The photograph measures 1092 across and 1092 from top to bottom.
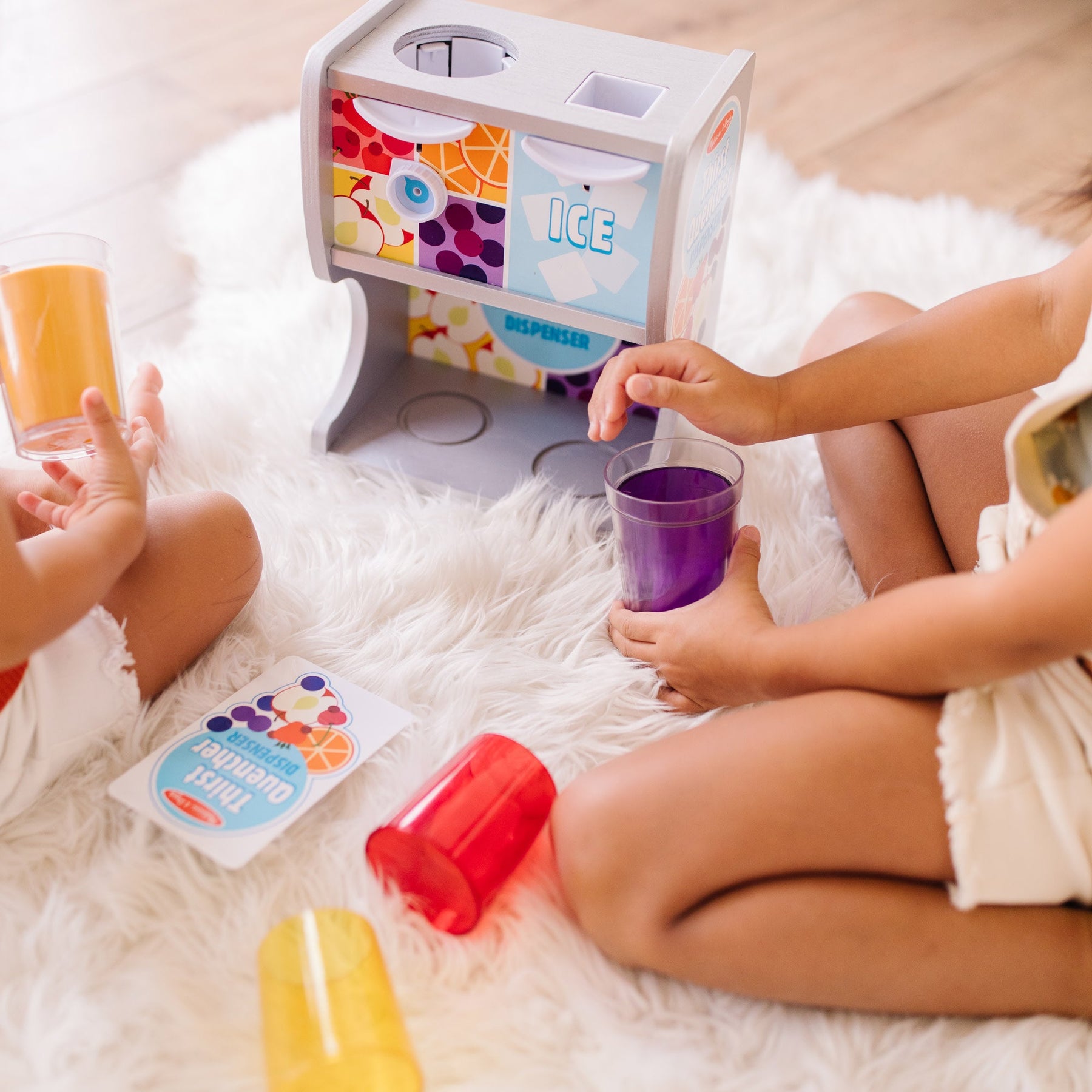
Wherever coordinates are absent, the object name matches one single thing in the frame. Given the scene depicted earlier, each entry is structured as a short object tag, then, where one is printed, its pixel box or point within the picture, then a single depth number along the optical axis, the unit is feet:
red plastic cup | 2.25
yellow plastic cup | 1.96
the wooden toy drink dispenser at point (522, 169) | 2.79
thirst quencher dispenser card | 2.42
